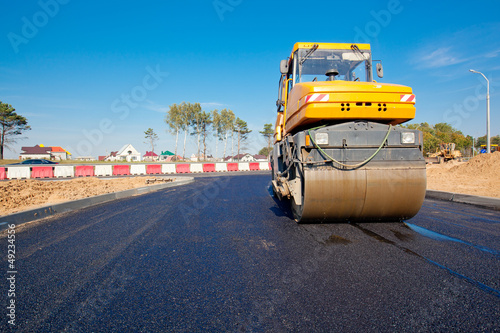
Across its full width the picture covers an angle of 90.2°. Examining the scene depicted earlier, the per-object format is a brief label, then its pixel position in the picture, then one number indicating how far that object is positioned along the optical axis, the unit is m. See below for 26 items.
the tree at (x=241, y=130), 60.89
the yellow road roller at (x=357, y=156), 3.82
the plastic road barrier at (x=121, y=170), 23.40
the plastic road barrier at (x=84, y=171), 21.75
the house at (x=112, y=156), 94.69
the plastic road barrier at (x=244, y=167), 30.17
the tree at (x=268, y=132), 74.59
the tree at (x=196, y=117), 51.47
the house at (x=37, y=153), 72.00
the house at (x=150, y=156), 95.41
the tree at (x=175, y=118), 49.80
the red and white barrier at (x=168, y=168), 26.22
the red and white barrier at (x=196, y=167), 27.45
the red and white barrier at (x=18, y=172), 19.44
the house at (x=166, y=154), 84.44
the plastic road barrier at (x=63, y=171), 20.92
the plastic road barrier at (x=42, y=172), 20.45
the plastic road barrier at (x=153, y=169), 25.21
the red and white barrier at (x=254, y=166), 31.31
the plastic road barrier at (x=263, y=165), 32.03
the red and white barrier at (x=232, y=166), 29.08
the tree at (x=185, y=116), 50.50
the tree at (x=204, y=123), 53.21
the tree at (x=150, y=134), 79.56
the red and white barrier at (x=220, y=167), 28.39
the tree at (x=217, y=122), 55.12
